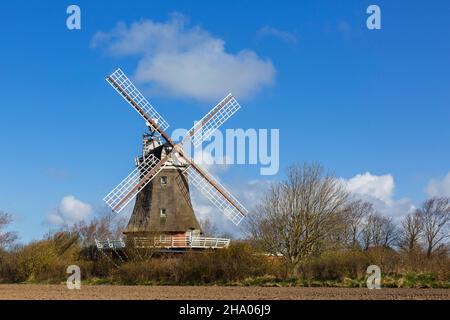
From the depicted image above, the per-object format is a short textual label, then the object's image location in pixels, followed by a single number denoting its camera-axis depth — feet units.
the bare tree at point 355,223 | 188.14
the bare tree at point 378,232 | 216.58
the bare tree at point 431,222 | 211.41
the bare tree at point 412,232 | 213.87
